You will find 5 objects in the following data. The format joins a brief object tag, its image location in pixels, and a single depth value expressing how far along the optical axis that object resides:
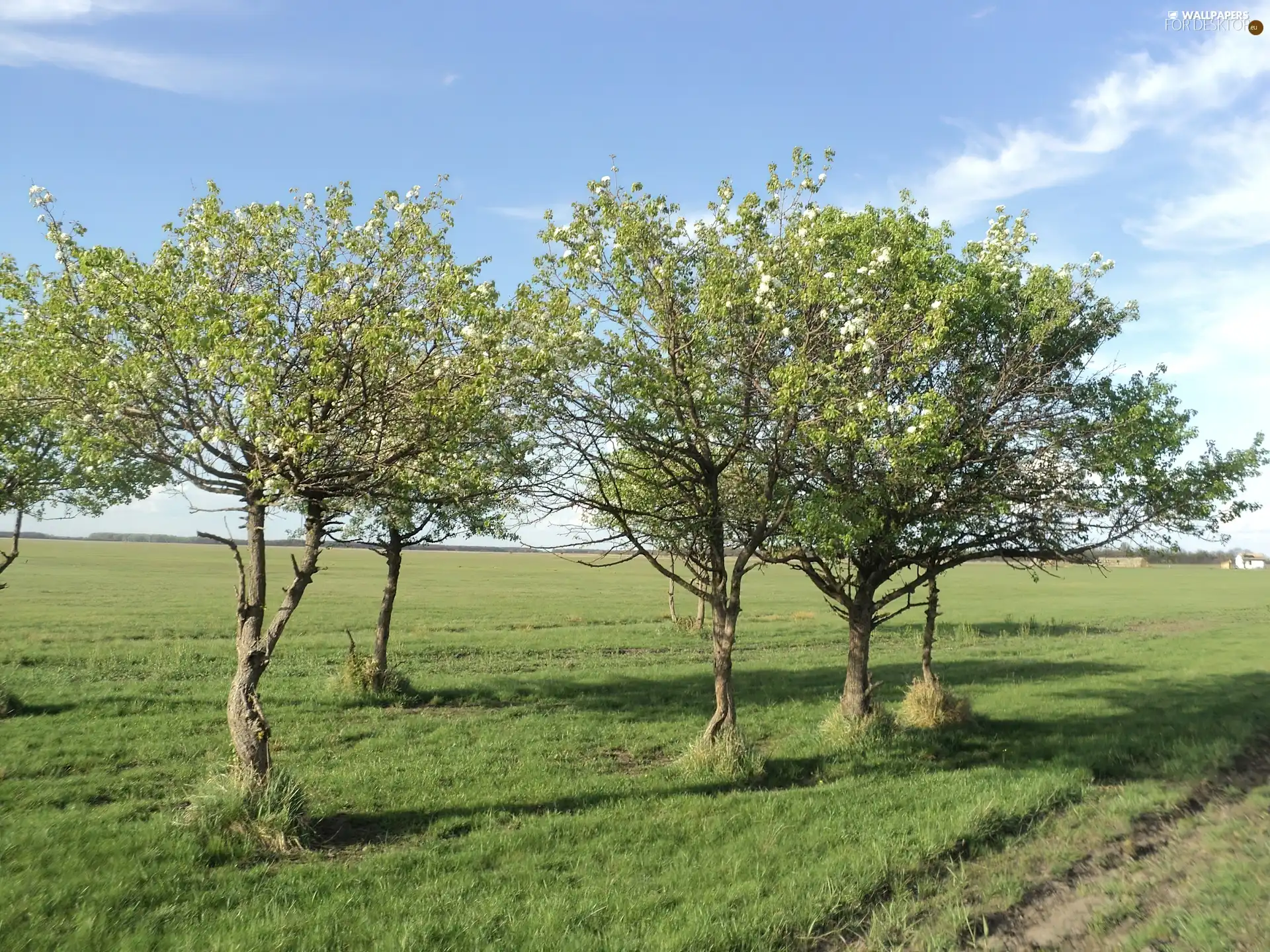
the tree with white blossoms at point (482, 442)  13.00
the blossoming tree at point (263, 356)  11.62
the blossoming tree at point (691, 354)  14.56
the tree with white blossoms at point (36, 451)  12.08
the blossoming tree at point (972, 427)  14.73
